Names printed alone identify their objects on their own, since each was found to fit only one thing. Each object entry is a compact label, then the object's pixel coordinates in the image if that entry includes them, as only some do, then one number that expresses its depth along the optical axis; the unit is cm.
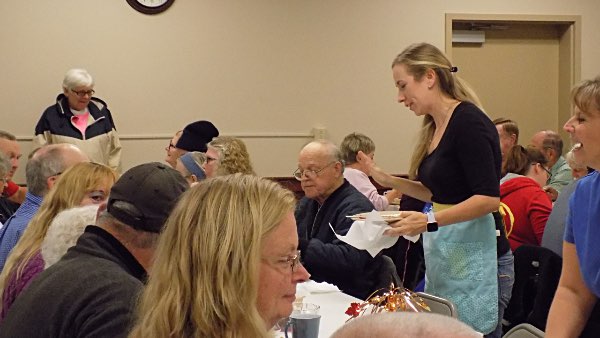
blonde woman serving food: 294
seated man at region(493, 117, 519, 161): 576
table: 251
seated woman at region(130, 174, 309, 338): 132
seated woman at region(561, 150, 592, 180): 449
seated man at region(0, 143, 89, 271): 306
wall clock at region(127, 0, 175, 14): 640
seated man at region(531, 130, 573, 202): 582
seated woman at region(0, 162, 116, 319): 226
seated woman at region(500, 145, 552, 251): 413
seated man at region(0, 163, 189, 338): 154
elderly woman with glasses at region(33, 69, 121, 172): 590
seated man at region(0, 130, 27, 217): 433
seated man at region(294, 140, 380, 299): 341
